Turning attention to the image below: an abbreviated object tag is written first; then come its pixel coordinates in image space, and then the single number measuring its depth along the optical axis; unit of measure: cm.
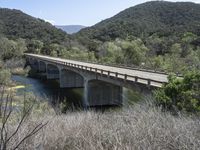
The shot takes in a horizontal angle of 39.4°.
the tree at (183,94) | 1379
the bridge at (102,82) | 2386
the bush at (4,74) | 4063
